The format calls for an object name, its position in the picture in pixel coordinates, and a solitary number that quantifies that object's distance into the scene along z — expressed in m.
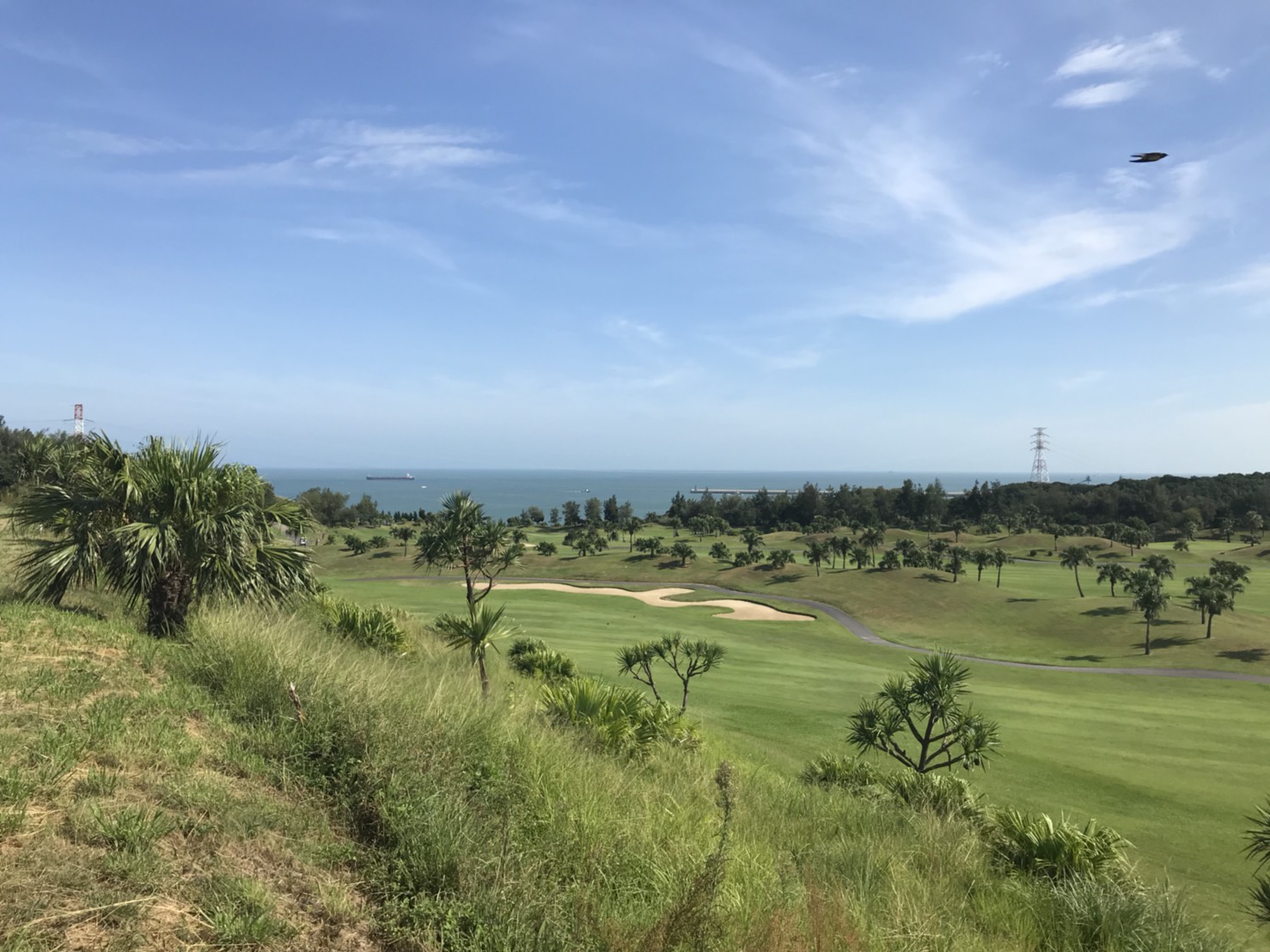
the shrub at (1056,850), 8.51
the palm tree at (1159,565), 58.72
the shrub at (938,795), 11.44
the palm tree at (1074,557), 67.12
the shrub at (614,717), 10.66
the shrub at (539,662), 19.66
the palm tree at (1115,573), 60.94
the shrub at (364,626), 15.95
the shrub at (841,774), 13.44
